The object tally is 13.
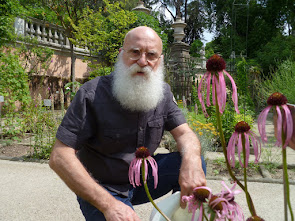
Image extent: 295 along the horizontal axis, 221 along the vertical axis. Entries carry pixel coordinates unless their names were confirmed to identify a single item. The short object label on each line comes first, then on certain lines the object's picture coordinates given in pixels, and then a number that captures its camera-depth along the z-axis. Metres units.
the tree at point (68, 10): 12.32
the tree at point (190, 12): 28.31
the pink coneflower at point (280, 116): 0.45
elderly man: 1.62
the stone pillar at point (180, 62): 11.42
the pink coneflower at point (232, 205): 0.54
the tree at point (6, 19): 6.05
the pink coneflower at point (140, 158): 0.73
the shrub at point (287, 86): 5.90
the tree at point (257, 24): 20.86
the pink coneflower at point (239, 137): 0.58
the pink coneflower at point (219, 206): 0.52
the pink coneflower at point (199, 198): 0.56
